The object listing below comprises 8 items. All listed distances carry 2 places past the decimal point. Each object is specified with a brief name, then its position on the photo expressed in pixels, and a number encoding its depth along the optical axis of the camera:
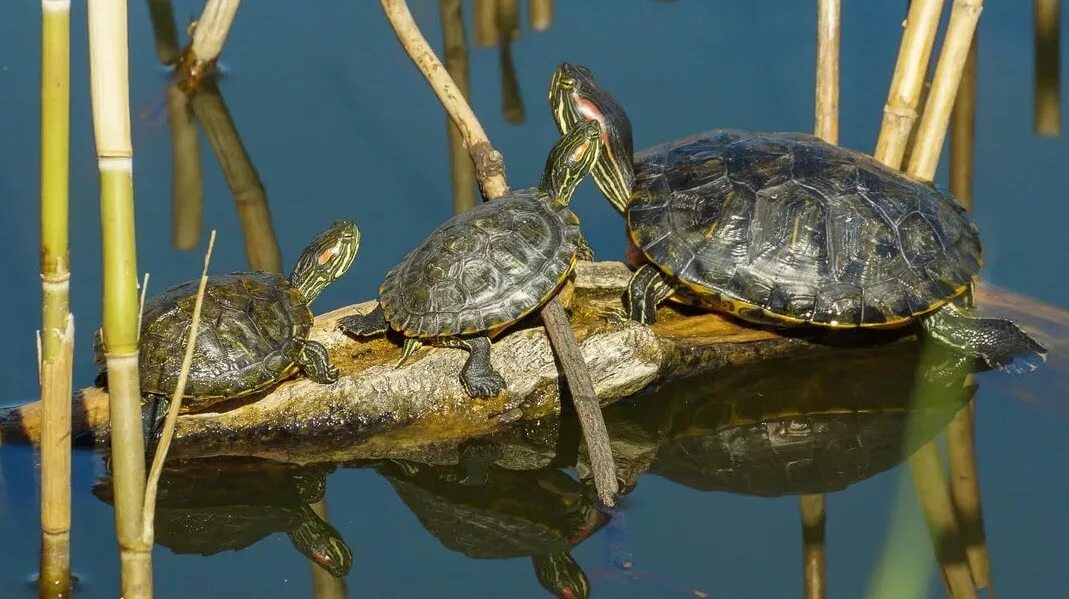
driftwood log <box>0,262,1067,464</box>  7.60
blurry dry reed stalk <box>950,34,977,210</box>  10.18
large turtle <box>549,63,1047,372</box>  8.00
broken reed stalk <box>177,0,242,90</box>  11.41
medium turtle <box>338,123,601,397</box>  7.56
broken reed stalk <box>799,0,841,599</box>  9.12
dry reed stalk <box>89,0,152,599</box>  3.90
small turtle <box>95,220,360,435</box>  7.18
